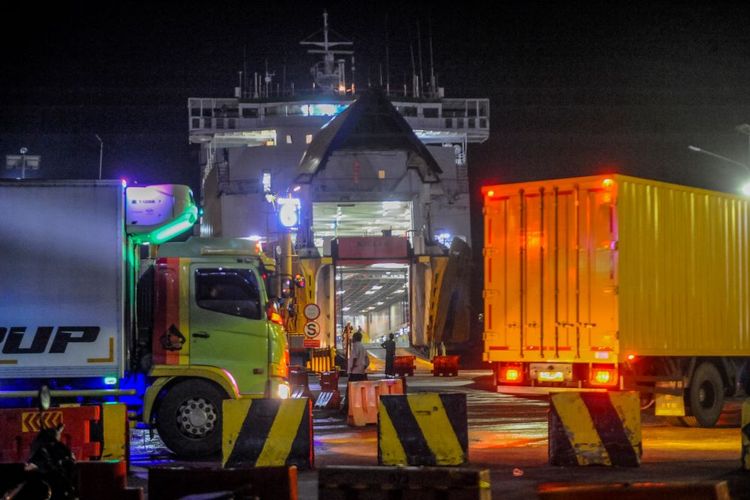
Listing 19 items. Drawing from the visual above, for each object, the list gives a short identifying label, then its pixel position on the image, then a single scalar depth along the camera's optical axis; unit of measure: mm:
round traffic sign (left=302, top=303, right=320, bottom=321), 26089
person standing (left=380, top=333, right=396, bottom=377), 31134
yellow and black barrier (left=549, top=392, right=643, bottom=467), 11906
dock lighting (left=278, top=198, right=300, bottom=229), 31594
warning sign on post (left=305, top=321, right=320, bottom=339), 28422
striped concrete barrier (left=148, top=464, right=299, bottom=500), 7305
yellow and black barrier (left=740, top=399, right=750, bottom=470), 11359
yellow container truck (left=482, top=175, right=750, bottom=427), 16234
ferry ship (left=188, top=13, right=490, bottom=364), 40375
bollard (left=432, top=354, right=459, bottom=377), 35178
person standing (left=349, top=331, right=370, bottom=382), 20469
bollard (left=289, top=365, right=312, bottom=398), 20766
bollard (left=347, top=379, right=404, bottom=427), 17812
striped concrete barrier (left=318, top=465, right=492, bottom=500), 7176
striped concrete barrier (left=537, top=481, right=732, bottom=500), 6727
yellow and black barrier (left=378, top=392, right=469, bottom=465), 11797
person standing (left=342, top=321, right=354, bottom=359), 29703
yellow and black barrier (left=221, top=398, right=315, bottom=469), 11570
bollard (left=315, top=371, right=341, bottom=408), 21422
